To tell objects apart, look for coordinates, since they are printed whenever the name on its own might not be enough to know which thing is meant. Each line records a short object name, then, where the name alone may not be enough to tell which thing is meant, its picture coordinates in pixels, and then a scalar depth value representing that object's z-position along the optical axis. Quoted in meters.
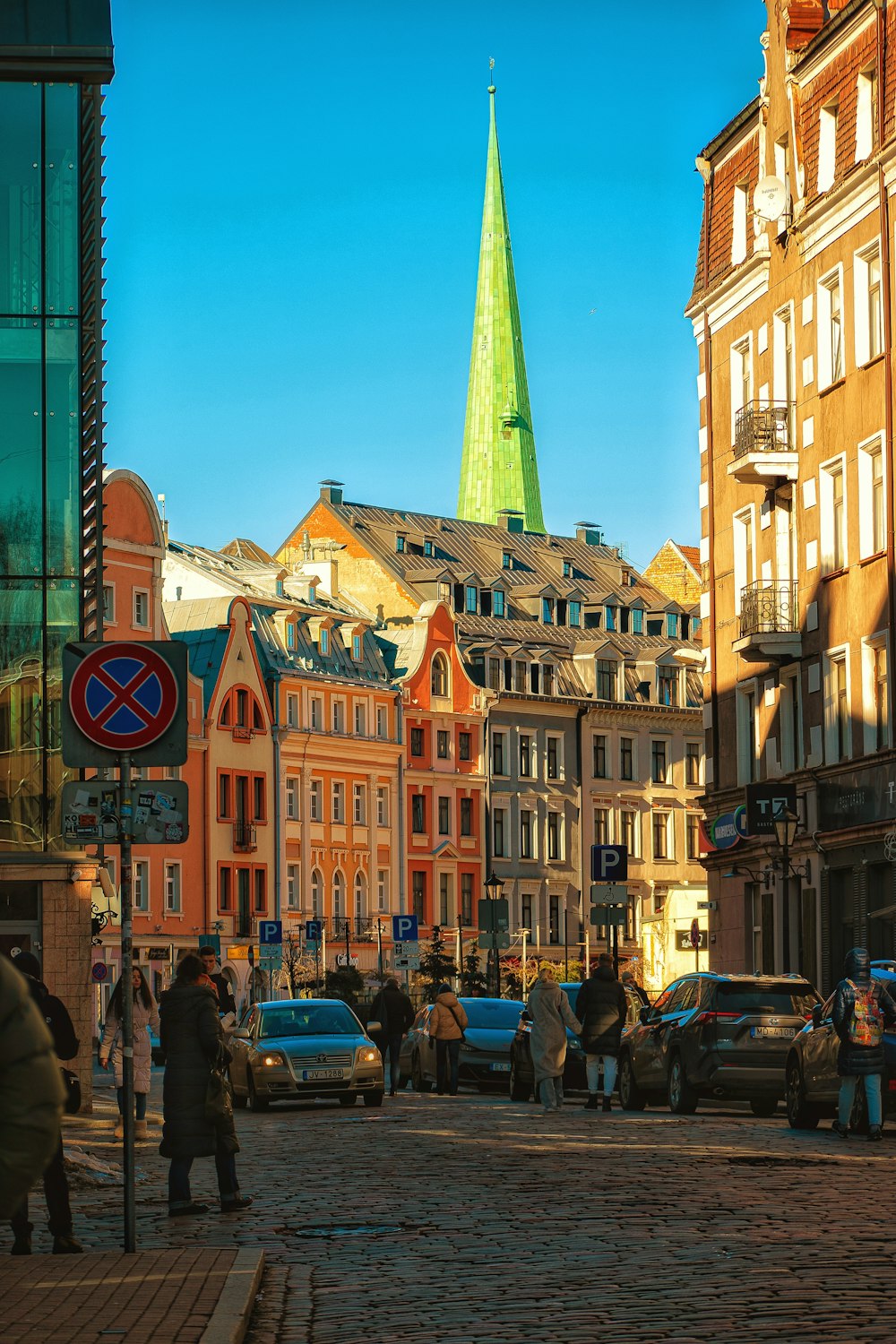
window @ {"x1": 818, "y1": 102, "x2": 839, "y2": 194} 48.94
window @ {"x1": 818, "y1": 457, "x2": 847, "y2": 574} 48.19
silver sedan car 34.31
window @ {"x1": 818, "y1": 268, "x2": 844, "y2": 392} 48.50
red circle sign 13.70
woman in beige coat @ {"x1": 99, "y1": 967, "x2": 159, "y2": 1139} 27.94
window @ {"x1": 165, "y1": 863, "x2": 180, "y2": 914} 92.19
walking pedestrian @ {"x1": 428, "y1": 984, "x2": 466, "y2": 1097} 37.78
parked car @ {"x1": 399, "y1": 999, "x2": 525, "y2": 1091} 40.44
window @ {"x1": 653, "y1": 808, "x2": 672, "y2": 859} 115.44
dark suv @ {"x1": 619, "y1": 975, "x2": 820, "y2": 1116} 29.36
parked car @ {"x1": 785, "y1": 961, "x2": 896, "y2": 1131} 25.02
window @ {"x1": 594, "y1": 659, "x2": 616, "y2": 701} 113.75
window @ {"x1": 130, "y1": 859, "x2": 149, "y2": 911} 90.29
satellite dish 50.84
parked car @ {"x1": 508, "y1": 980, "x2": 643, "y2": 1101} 35.19
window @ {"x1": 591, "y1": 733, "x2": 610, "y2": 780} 113.50
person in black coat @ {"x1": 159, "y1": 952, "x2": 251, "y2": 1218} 17.33
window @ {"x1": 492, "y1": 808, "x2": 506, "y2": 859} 109.19
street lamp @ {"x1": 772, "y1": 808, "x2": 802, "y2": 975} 39.28
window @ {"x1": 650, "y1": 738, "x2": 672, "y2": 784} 116.12
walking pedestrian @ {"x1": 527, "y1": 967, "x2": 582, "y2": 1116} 30.94
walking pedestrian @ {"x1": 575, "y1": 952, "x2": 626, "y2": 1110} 31.17
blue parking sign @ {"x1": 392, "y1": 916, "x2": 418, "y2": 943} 58.69
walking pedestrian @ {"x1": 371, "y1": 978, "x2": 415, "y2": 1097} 40.78
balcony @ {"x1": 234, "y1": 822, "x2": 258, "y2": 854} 95.56
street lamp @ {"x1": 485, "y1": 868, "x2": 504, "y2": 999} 50.14
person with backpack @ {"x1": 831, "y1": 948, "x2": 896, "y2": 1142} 24.25
